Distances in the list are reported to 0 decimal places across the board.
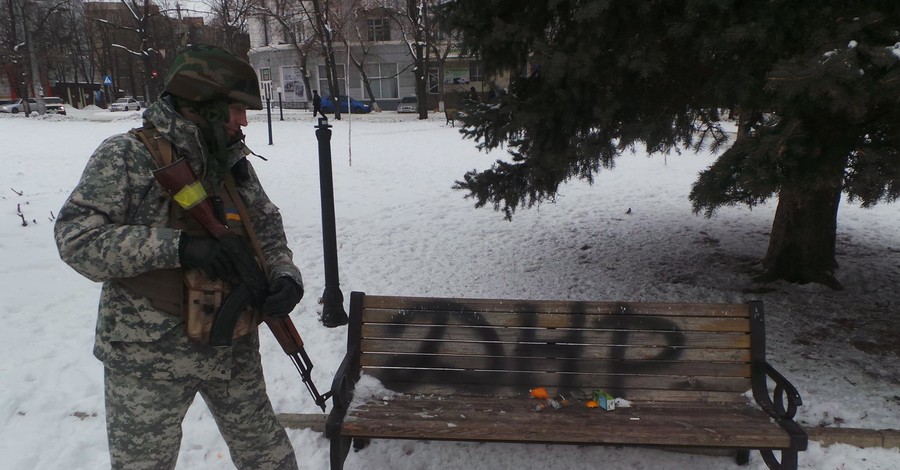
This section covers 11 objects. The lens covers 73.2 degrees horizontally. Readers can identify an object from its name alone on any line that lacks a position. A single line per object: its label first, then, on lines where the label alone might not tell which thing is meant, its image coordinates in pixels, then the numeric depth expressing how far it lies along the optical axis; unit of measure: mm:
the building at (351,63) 38938
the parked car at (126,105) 40719
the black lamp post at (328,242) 4598
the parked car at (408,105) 39656
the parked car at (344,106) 38688
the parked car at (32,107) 38625
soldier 1890
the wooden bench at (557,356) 2994
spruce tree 2826
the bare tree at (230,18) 37388
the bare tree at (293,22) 34547
